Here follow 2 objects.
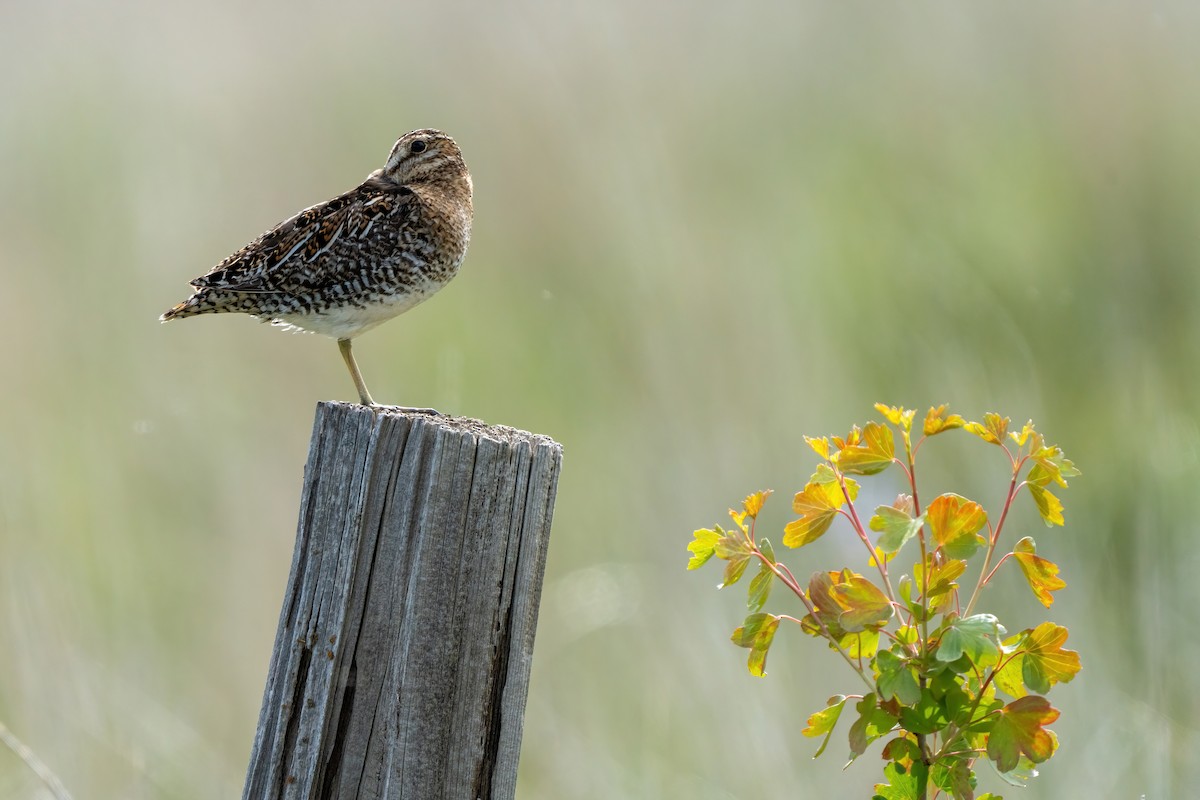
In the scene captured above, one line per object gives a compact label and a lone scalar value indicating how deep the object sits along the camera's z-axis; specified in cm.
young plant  953
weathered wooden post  960
